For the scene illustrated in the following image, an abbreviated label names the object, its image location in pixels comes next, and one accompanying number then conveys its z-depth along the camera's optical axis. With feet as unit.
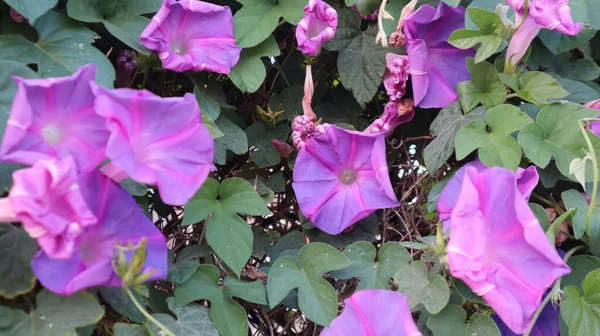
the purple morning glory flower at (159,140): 2.32
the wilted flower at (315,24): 3.44
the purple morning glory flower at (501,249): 2.68
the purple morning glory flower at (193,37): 3.11
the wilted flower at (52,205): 2.12
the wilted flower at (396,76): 3.64
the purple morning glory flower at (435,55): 3.58
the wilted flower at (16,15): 2.94
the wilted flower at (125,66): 3.36
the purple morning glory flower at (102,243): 2.29
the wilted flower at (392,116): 3.69
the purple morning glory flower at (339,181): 3.48
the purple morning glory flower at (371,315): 2.93
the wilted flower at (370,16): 3.76
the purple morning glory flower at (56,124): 2.23
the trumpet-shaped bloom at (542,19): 3.33
